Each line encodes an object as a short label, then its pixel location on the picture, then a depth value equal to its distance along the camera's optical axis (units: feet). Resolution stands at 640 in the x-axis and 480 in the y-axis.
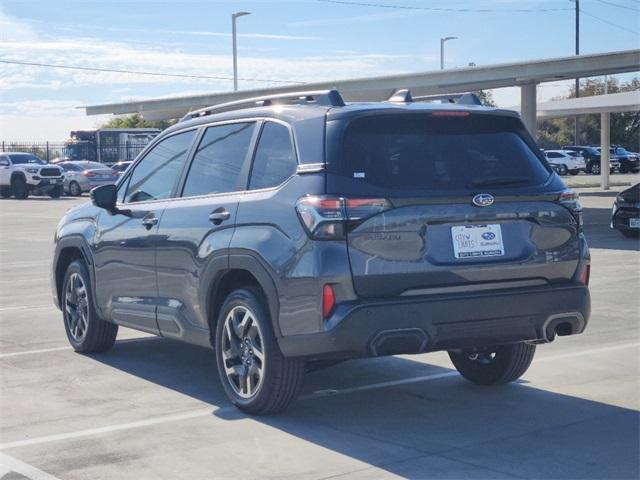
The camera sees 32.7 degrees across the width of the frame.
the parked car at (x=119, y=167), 166.09
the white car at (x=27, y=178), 151.74
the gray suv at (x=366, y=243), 20.17
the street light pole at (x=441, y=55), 214.48
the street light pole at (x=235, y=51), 166.91
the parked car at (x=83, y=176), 157.99
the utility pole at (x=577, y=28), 258.57
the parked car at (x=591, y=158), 215.51
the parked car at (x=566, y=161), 208.54
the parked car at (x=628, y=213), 66.90
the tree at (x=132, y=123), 286.25
